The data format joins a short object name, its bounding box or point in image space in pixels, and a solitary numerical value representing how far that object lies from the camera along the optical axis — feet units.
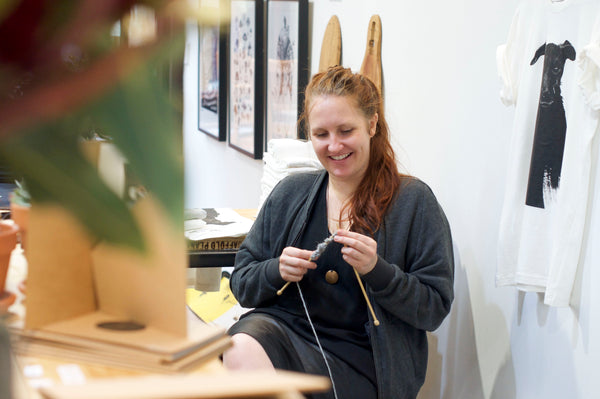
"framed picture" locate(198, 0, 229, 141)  15.76
